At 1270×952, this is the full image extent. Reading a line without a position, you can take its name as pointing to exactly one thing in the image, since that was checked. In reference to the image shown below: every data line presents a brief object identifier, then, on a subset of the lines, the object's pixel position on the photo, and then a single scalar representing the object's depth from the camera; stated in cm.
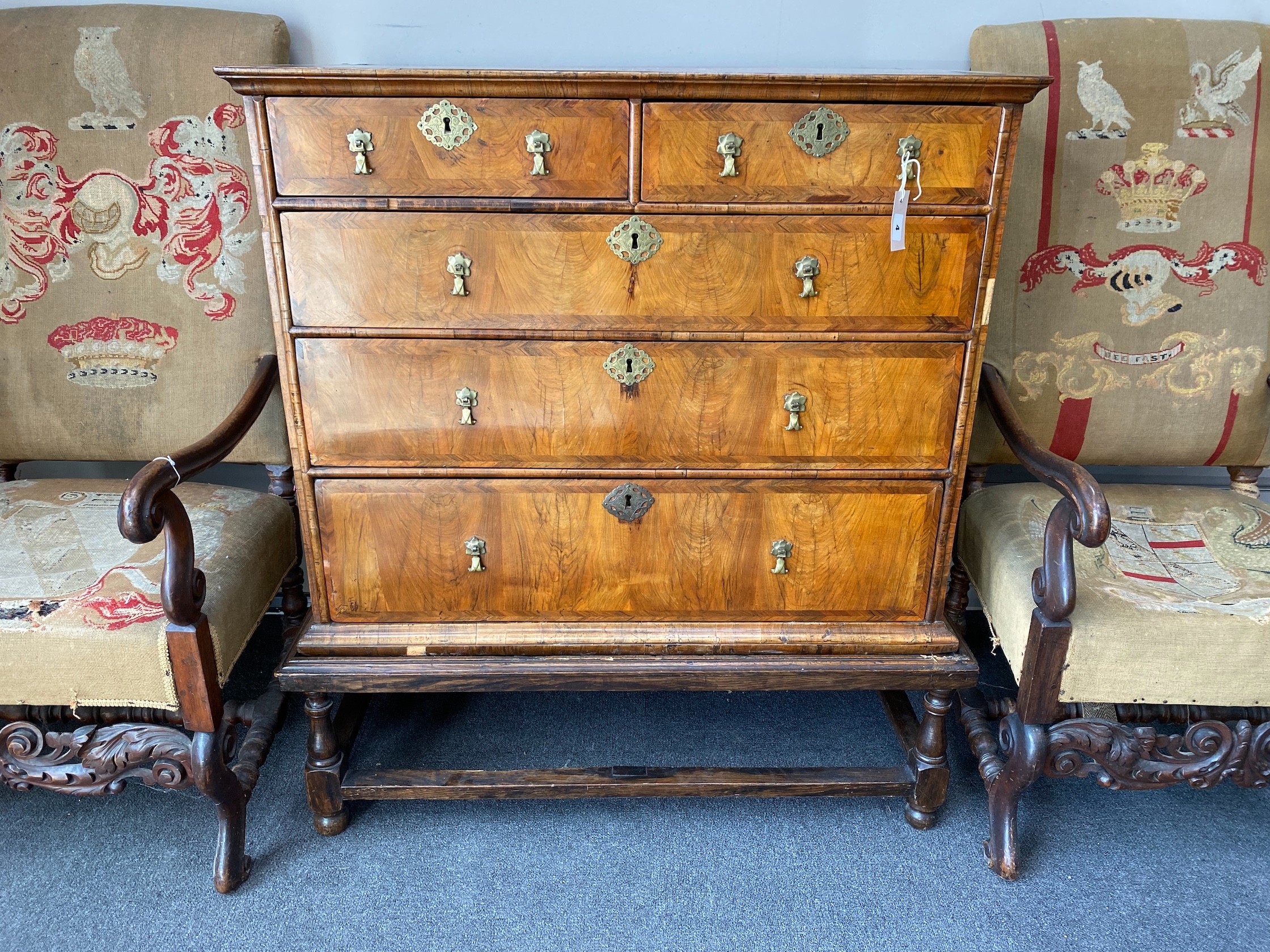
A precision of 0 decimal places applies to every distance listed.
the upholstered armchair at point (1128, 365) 166
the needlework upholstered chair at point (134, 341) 162
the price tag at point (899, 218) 143
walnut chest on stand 141
